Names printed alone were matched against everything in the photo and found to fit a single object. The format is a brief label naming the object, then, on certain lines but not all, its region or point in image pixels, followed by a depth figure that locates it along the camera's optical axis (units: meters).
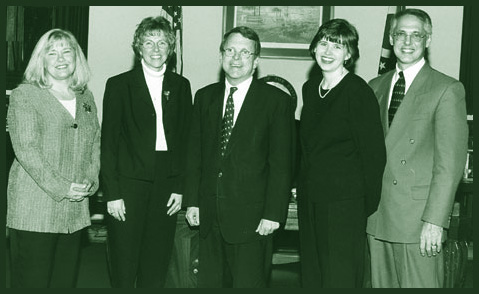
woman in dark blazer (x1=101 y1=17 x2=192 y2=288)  3.20
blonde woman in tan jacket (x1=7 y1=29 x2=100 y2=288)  2.94
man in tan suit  2.80
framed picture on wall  6.79
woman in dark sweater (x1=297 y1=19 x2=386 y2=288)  2.89
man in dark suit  3.02
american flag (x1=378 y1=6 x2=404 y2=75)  5.88
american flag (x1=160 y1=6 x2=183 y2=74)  6.10
